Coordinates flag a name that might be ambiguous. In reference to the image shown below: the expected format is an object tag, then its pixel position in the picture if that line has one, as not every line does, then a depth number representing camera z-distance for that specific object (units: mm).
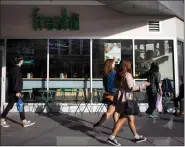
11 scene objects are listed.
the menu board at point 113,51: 9508
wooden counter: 9352
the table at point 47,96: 8812
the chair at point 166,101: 8906
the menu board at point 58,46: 9373
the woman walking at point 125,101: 5070
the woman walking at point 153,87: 7691
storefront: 9180
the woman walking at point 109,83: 6004
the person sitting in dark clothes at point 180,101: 8242
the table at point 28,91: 9297
